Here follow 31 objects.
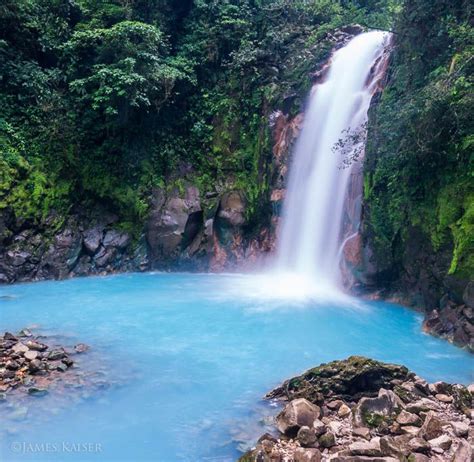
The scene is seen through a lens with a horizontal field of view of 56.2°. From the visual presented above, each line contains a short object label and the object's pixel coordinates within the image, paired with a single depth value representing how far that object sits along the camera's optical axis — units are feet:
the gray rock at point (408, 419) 15.05
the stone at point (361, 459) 12.73
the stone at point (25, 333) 23.78
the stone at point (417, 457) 12.97
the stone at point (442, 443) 13.65
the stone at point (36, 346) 21.41
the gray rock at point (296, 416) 15.01
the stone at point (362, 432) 14.62
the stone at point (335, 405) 16.66
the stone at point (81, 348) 22.25
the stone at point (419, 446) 13.52
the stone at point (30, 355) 20.11
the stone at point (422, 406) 15.84
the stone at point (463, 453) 12.59
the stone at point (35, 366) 19.26
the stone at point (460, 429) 14.52
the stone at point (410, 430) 14.56
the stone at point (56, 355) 20.74
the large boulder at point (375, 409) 15.33
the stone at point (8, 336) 22.41
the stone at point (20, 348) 20.59
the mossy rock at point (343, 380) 17.51
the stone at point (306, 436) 14.35
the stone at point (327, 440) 14.25
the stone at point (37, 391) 17.57
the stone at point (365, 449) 13.17
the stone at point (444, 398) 17.20
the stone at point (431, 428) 14.25
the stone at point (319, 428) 14.80
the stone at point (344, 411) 16.16
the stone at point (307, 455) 13.33
